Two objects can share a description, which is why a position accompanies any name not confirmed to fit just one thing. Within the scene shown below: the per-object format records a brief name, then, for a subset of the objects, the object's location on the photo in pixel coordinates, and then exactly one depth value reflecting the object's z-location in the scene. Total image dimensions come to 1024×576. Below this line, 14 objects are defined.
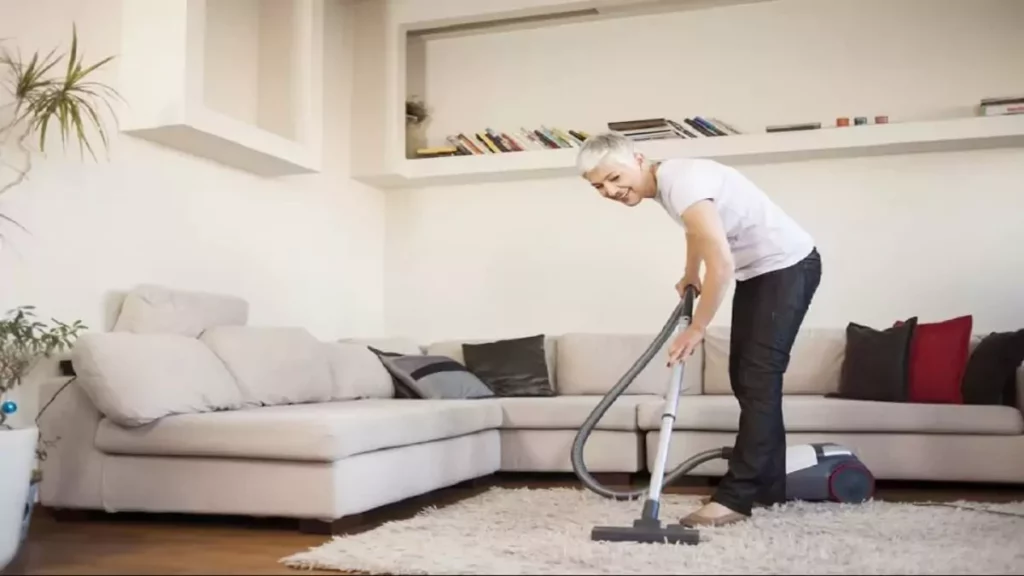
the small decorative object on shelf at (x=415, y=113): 5.59
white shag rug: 2.21
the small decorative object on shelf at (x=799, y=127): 4.81
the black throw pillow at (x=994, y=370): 3.76
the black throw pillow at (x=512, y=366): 4.55
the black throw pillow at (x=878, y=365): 3.92
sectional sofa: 2.83
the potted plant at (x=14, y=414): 2.34
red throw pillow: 3.84
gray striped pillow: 4.15
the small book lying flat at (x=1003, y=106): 4.49
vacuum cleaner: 2.48
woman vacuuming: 2.69
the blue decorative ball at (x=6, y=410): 2.52
